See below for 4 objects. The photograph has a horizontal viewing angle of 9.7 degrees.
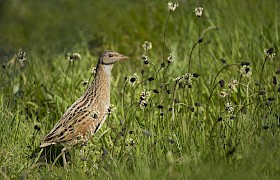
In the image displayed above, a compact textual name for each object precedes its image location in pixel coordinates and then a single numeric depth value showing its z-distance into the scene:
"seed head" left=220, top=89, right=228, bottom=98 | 12.71
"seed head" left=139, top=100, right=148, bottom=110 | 12.71
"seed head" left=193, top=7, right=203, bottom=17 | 13.45
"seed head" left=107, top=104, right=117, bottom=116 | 13.20
